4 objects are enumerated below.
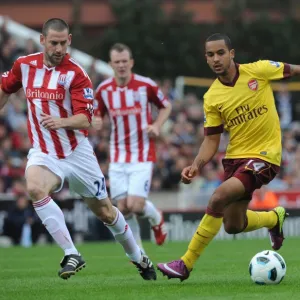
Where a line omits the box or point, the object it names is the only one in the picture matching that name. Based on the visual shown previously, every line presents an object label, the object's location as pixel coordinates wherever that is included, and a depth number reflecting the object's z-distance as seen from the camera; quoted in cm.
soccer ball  1745
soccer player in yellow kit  1844
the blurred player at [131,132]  2603
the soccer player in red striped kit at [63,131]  1845
